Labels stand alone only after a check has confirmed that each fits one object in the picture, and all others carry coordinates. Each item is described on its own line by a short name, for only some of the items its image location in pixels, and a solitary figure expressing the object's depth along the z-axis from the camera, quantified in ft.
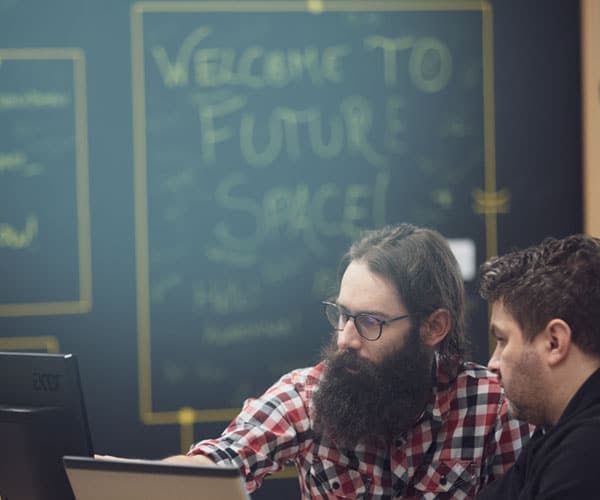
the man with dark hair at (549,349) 9.13
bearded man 10.26
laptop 8.34
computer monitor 9.29
